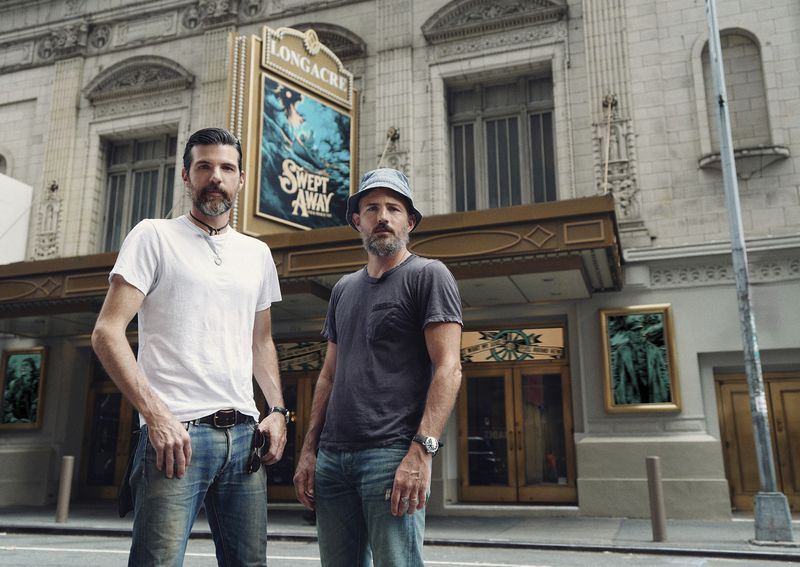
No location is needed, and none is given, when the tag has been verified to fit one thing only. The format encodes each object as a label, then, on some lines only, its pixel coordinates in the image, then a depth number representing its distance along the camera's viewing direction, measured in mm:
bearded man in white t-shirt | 2354
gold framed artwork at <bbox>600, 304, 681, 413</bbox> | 12039
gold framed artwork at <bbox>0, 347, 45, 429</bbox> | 16441
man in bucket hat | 2516
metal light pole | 8977
